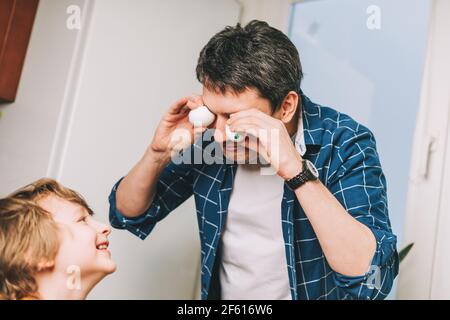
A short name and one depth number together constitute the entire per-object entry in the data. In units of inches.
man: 36.5
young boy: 31.5
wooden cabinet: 53.2
